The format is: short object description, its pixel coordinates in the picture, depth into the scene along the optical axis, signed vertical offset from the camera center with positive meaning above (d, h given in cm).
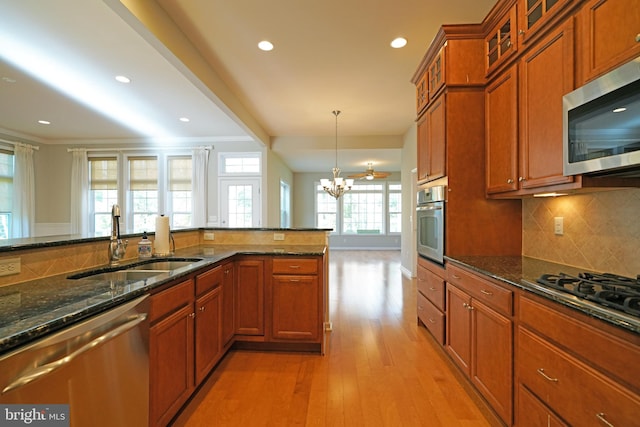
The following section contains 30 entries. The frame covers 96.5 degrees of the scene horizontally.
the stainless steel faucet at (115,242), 189 -18
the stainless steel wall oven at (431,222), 245 -5
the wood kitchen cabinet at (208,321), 188 -75
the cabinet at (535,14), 158 +123
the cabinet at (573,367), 94 -58
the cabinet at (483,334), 154 -74
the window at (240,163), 616 +114
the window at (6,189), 568 +50
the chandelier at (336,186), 525 +58
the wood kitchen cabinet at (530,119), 158 +65
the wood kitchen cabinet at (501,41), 197 +131
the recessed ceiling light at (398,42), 280 +174
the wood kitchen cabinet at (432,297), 242 -75
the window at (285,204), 841 +36
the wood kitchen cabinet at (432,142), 247 +72
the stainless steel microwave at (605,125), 115 +42
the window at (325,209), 1005 +24
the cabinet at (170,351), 143 -75
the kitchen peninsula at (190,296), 112 -43
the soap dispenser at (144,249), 216 -26
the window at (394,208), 994 +30
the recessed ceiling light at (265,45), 284 +173
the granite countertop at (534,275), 96 -33
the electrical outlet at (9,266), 133 -25
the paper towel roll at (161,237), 232 -18
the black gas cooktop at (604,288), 100 -30
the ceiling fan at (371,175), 620 +92
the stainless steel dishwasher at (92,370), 83 -54
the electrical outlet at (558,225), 196 -6
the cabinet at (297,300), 247 -73
